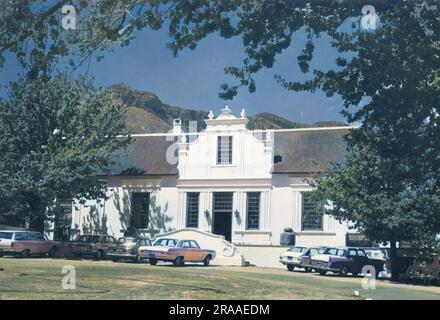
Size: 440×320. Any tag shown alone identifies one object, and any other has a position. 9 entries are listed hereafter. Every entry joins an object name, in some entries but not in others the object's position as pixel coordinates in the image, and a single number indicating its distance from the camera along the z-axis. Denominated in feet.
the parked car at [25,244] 88.28
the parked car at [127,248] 87.20
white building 95.04
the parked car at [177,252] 82.28
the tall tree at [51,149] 94.17
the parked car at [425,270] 79.61
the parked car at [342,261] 81.05
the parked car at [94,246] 90.84
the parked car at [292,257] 89.61
